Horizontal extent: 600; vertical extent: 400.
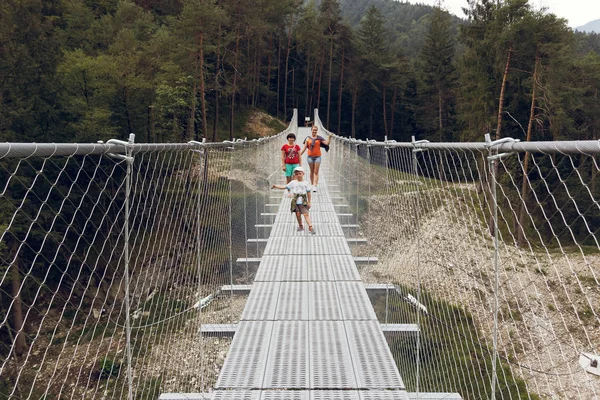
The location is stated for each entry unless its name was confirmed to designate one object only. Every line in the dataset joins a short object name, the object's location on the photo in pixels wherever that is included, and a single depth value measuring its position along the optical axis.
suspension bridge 2.03
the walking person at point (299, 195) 4.51
